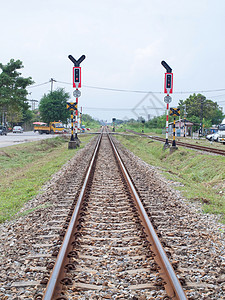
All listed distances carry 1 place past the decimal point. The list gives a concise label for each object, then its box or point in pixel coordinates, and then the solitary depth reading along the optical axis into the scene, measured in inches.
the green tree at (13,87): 1481.3
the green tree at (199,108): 2693.7
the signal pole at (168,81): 698.2
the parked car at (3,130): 1550.3
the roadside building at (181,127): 1780.9
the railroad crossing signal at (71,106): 786.2
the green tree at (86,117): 5699.8
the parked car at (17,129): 2039.9
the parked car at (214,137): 1184.9
